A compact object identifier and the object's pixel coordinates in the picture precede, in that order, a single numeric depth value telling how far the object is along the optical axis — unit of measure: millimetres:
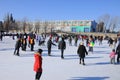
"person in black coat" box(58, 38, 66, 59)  7054
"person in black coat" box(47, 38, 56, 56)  7843
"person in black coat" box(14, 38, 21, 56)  7591
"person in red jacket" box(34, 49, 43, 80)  3639
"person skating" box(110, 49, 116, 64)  6397
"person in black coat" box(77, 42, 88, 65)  5882
